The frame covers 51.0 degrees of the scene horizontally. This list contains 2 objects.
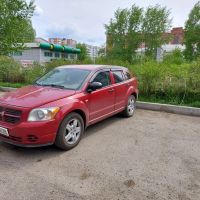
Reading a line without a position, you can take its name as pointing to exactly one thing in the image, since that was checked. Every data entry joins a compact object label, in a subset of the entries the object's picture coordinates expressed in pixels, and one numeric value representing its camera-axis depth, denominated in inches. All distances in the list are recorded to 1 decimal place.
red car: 140.8
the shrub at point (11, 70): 488.4
